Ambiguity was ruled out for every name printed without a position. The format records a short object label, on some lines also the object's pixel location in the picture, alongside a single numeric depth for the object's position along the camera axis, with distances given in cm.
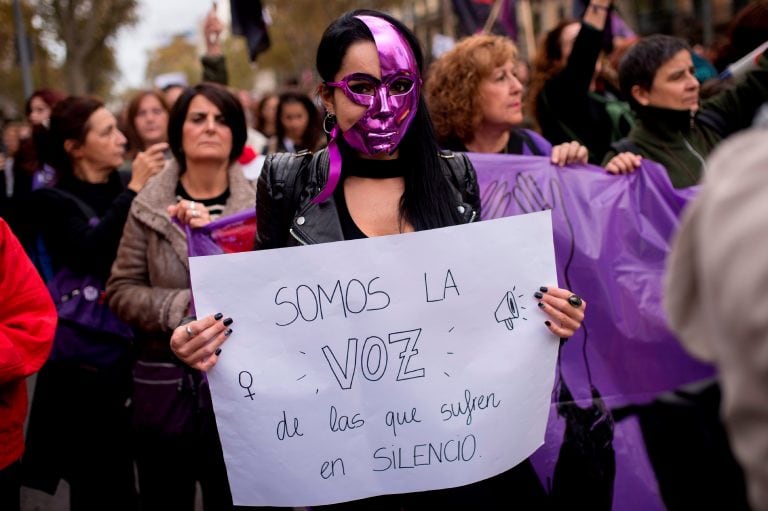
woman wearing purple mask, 211
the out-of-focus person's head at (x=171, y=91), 606
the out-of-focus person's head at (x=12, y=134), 839
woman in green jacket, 330
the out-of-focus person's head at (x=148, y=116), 527
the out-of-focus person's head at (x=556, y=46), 455
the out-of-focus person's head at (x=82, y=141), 388
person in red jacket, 249
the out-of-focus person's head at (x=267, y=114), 744
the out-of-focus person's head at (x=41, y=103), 584
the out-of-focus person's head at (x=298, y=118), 645
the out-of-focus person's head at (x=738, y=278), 85
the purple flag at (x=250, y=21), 602
